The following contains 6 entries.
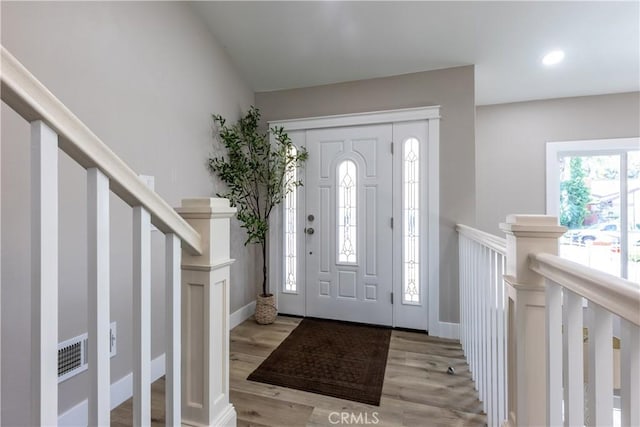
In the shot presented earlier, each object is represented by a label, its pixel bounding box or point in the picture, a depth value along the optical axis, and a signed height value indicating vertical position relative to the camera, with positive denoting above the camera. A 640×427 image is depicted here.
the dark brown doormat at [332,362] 1.82 -1.09
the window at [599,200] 3.13 +0.14
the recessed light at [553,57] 2.45 +1.36
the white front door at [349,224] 2.81 -0.11
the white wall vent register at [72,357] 1.42 -0.73
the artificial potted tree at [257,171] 2.69 +0.42
